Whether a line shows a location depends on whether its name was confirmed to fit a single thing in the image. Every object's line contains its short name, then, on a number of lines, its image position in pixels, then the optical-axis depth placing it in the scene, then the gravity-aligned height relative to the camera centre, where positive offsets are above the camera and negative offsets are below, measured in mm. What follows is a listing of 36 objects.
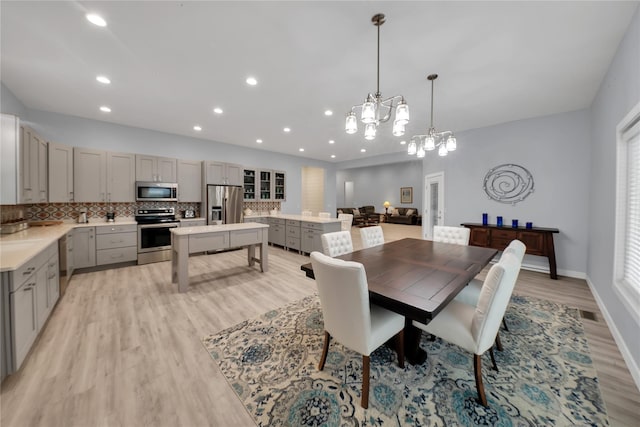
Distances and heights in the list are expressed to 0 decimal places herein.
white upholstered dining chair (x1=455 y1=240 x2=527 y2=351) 1947 -760
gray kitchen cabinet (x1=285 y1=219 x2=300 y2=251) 5660 -607
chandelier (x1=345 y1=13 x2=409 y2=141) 1878 +811
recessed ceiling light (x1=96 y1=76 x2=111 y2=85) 2869 +1636
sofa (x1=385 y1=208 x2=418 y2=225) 11320 -244
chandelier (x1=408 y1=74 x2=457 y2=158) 2625 +813
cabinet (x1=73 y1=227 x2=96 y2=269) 3902 -689
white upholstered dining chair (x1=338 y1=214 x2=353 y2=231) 5754 -265
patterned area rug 1439 -1269
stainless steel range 4492 -527
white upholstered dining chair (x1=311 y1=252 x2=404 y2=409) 1417 -681
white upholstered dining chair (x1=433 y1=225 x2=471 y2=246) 3355 -351
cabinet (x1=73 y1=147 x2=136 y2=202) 4129 +604
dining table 1417 -517
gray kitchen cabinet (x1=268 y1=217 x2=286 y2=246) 6090 -587
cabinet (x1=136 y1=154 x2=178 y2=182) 4719 +850
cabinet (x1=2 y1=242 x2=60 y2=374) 1653 -811
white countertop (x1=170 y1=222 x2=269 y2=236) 3331 -317
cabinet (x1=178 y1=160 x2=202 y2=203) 5273 +662
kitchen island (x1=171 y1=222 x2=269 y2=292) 3271 -503
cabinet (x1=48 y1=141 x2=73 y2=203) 3801 +585
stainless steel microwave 4688 +359
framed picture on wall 12000 +893
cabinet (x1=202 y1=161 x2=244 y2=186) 5520 +910
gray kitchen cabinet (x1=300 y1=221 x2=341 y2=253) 5094 -492
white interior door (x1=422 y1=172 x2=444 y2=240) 5614 +222
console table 3914 -466
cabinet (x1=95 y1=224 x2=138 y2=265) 4098 -665
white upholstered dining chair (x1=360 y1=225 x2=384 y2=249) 3184 -367
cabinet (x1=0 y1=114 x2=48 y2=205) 2504 +550
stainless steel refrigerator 5551 +126
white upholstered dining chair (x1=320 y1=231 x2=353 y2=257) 2631 -398
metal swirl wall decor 4375 +583
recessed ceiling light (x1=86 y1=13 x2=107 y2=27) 1914 +1610
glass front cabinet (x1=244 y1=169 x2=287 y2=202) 6521 +723
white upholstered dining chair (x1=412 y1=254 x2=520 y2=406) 1454 -771
